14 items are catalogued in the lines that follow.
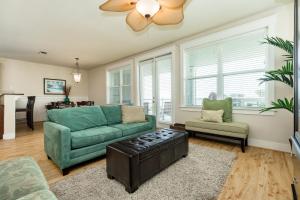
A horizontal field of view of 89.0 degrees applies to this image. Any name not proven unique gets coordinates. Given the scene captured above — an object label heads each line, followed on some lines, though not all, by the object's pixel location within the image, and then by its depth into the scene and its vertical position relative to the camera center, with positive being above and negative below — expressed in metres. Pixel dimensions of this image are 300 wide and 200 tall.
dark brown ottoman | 1.58 -0.68
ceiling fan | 1.65 +1.09
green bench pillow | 3.17 -0.16
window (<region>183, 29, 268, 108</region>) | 3.01 +0.64
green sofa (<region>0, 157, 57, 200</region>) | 0.90 -0.57
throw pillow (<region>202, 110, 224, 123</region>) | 3.11 -0.35
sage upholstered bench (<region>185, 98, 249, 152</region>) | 2.72 -0.54
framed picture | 6.43 +0.56
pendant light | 5.26 +0.76
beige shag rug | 1.52 -0.96
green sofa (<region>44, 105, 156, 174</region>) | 2.00 -0.53
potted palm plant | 2.20 +0.38
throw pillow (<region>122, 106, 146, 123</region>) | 3.27 -0.33
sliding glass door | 4.53 +0.39
